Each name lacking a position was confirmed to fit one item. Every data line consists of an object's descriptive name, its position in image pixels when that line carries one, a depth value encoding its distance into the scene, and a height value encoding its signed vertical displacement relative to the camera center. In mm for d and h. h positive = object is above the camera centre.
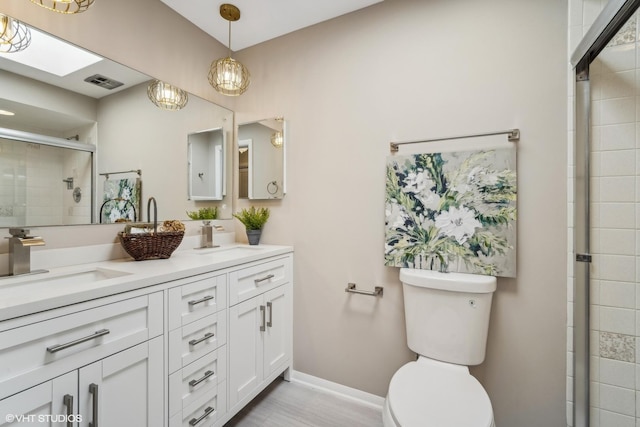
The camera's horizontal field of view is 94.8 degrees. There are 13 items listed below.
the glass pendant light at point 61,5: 1313 +947
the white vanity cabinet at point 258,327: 1512 -659
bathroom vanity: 821 -467
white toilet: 1076 -641
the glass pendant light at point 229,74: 1844 +886
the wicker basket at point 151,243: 1435 -155
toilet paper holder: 1750 -472
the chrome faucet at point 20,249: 1144 -146
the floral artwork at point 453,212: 1439 +10
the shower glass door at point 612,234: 1188 -80
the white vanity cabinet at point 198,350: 1204 -607
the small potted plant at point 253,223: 2098 -71
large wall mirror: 1219 +352
